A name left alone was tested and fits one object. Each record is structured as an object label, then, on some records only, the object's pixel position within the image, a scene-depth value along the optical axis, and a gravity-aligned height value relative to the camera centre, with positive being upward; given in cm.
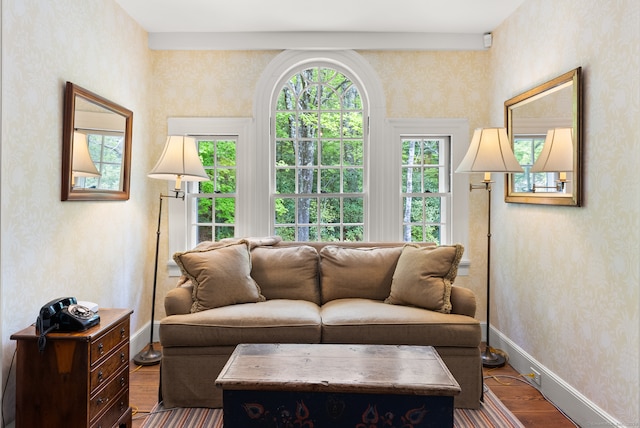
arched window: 387 +59
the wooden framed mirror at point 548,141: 246 +53
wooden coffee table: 175 -75
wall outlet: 280 -105
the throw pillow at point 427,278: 277 -39
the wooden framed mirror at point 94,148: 244 +45
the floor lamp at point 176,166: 312 +38
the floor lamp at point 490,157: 300 +47
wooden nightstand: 188 -74
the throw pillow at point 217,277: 277 -40
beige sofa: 254 -58
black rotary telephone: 190 -48
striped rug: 236 -116
